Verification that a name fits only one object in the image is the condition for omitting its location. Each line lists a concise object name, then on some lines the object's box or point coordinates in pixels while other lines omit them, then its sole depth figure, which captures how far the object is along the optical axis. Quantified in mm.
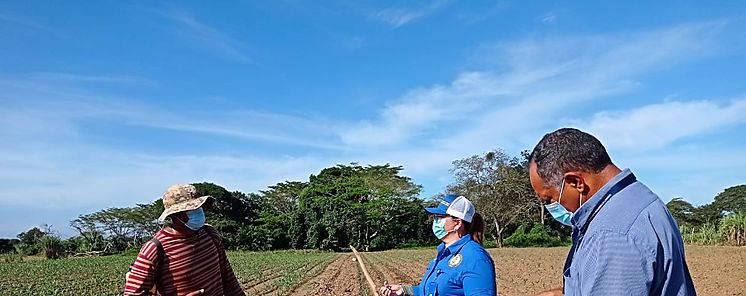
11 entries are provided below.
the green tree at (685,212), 49103
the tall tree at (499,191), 43906
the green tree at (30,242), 43500
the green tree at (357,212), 46312
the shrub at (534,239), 41562
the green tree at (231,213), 47625
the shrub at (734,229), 32406
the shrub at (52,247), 42500
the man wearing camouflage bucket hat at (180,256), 3057
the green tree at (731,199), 49469
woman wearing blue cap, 3186
